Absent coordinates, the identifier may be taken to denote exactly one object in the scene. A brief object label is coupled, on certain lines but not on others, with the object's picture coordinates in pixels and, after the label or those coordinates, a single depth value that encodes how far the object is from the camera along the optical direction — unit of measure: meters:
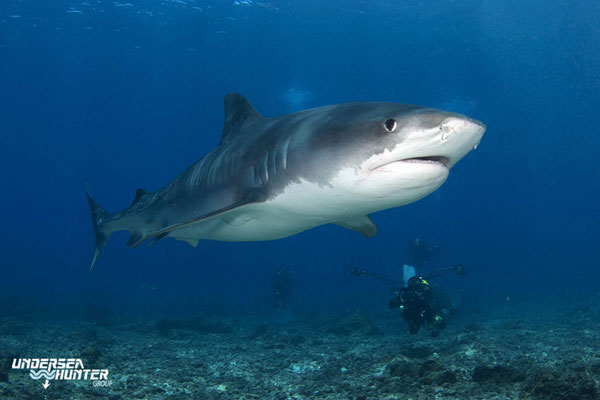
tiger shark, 2.56
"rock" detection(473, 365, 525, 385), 3.68
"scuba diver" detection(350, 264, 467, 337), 7.77
